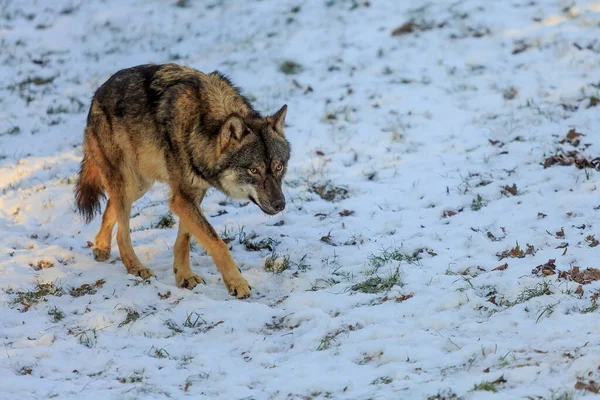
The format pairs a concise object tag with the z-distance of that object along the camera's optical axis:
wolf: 13.22
